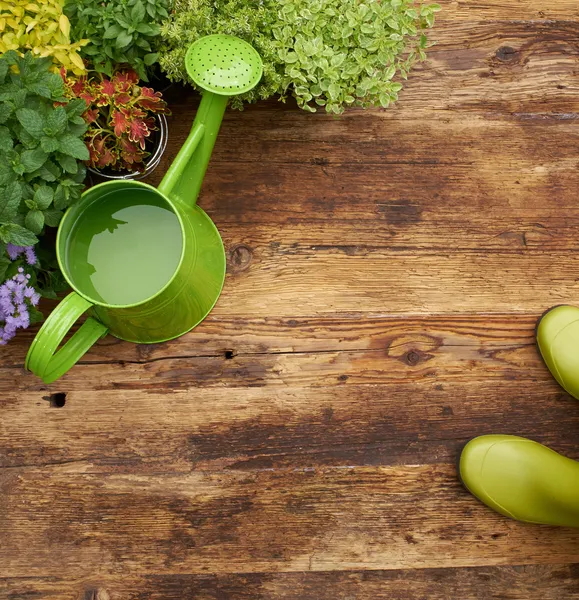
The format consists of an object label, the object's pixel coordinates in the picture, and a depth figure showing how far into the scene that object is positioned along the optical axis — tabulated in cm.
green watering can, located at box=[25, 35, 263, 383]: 97
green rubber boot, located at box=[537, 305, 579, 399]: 123
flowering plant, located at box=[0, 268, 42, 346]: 98
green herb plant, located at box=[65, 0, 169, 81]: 100
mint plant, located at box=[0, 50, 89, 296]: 94
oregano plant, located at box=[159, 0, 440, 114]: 104
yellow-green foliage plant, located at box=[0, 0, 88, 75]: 96
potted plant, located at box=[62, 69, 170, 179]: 101
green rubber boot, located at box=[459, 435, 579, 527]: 121
